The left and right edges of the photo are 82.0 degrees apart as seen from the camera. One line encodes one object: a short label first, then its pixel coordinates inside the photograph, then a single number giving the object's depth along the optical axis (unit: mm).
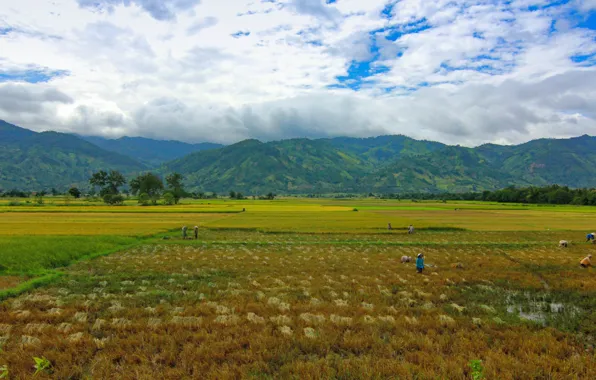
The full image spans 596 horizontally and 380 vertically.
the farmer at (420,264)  20922
